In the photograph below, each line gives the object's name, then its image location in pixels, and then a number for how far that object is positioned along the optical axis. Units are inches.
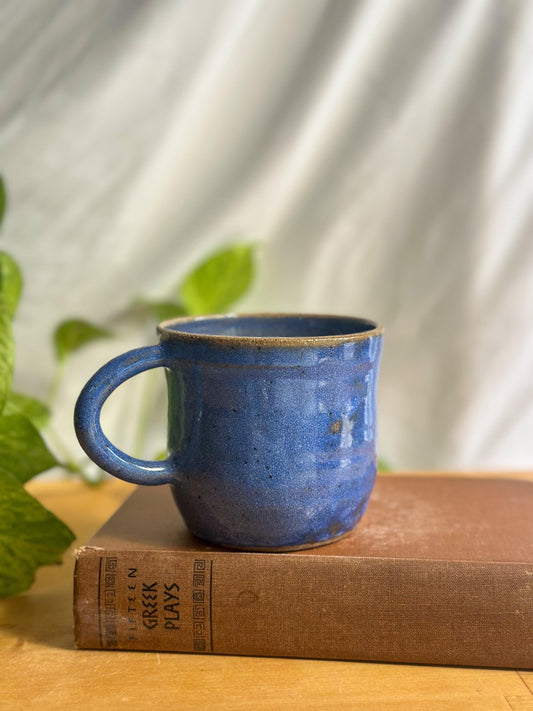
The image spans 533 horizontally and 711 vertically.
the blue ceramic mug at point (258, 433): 19.8
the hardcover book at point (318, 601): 19.3
